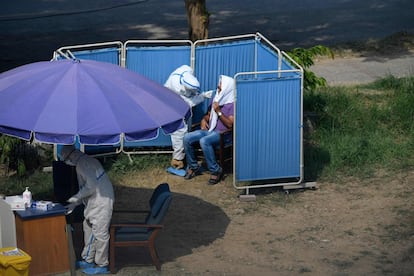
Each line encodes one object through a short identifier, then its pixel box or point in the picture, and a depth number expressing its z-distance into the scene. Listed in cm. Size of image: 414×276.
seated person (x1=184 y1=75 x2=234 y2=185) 2084
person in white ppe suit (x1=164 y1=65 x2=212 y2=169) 2097
